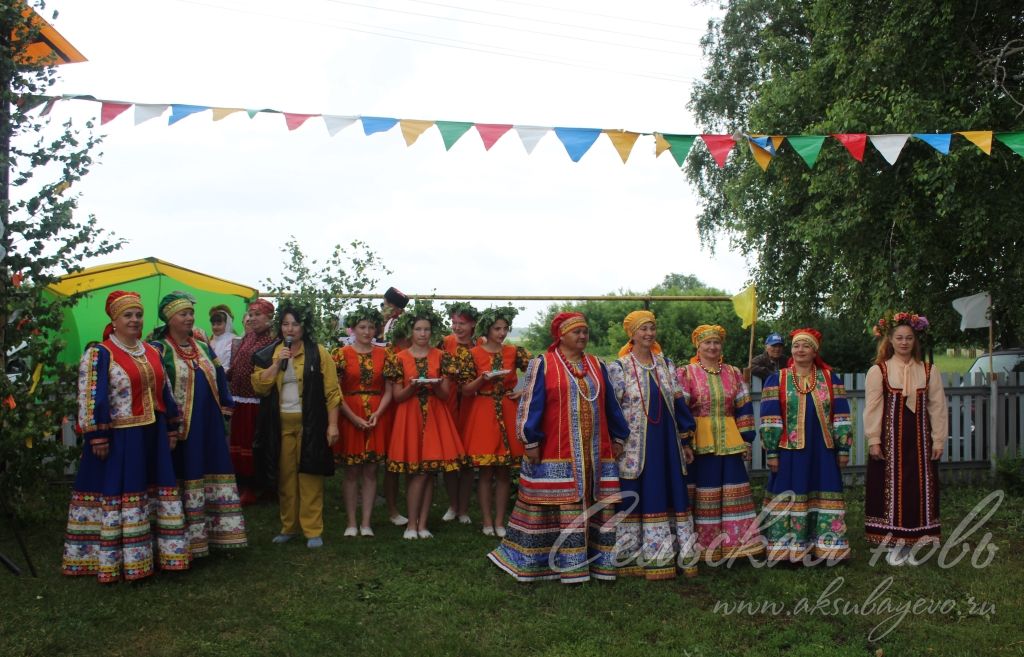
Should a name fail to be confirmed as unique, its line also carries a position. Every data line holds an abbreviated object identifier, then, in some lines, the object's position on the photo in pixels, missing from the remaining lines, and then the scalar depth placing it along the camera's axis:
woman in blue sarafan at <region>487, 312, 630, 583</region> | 5.72
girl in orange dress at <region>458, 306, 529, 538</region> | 6.84
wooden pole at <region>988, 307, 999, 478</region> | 9.59
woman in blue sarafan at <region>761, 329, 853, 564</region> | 6.08
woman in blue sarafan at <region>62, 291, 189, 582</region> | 5.41
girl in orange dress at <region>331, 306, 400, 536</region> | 6.85
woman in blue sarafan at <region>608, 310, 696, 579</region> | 5.91
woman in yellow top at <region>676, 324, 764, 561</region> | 6.10
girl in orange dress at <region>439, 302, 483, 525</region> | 6.91
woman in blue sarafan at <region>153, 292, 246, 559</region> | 5.84
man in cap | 8.51
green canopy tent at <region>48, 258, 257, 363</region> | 8.97
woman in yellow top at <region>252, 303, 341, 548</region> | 6.37
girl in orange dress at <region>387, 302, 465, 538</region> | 6.71
